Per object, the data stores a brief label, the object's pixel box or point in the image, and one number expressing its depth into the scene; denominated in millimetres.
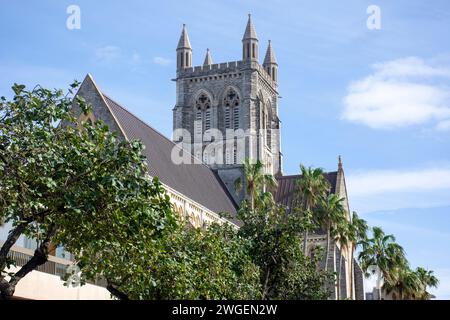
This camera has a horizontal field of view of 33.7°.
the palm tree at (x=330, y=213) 56531
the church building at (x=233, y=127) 71438
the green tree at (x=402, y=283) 57031
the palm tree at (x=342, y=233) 57844
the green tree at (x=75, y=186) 16812
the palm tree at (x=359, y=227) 63344
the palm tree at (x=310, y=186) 55719
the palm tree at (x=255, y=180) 58531
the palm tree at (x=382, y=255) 57875
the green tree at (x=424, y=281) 58084
